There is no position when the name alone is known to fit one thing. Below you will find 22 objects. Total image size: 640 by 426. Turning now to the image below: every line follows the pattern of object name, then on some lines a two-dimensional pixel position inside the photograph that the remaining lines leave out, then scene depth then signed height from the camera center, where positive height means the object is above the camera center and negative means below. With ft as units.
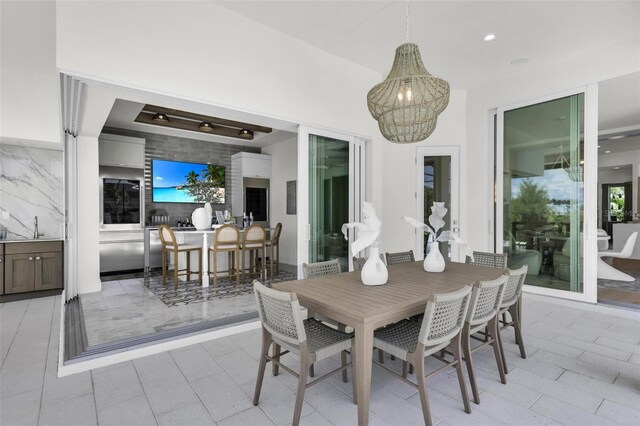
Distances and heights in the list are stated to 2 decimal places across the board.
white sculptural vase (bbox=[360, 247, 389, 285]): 7.75 -1.44
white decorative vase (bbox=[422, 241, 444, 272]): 9.55 -1.48
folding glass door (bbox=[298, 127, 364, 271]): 13.30 +0.85
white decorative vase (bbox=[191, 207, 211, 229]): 17.67 -0.39
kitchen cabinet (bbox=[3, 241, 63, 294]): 14.87 -2.56
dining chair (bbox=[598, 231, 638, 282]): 18.33 -3.31
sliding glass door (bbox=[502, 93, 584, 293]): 14.17 +0.87
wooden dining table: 5.73 -1.80
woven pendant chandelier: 7.94 +2.80
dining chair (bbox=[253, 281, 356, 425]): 5.93 -2.64
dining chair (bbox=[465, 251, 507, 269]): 11.11 -1.72
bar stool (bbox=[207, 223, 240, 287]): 16.70 -1.62
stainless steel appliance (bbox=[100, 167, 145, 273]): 19.42 -0.49
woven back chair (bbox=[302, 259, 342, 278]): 9.12 -1.68
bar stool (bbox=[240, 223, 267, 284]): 18.17 -1.62
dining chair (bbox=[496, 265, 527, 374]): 8.36 -2.48
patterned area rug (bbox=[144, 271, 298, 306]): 14.56 -3.90
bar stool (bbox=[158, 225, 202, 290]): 16.40 -1.95
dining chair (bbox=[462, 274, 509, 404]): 6.98 -2.43
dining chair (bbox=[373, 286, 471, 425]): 5.96 -2.62
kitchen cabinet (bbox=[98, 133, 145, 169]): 19.90 +3.74
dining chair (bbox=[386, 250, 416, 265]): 11.76 -1.73
